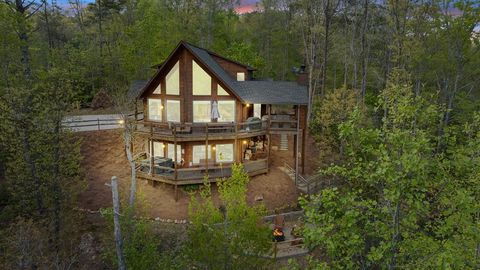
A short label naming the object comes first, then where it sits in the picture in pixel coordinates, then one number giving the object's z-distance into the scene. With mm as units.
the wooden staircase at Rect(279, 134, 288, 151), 29453
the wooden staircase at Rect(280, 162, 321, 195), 22859
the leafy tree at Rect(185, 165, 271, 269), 10594
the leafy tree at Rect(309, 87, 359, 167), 22453
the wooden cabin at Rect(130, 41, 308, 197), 21422
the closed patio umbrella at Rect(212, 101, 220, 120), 22688
